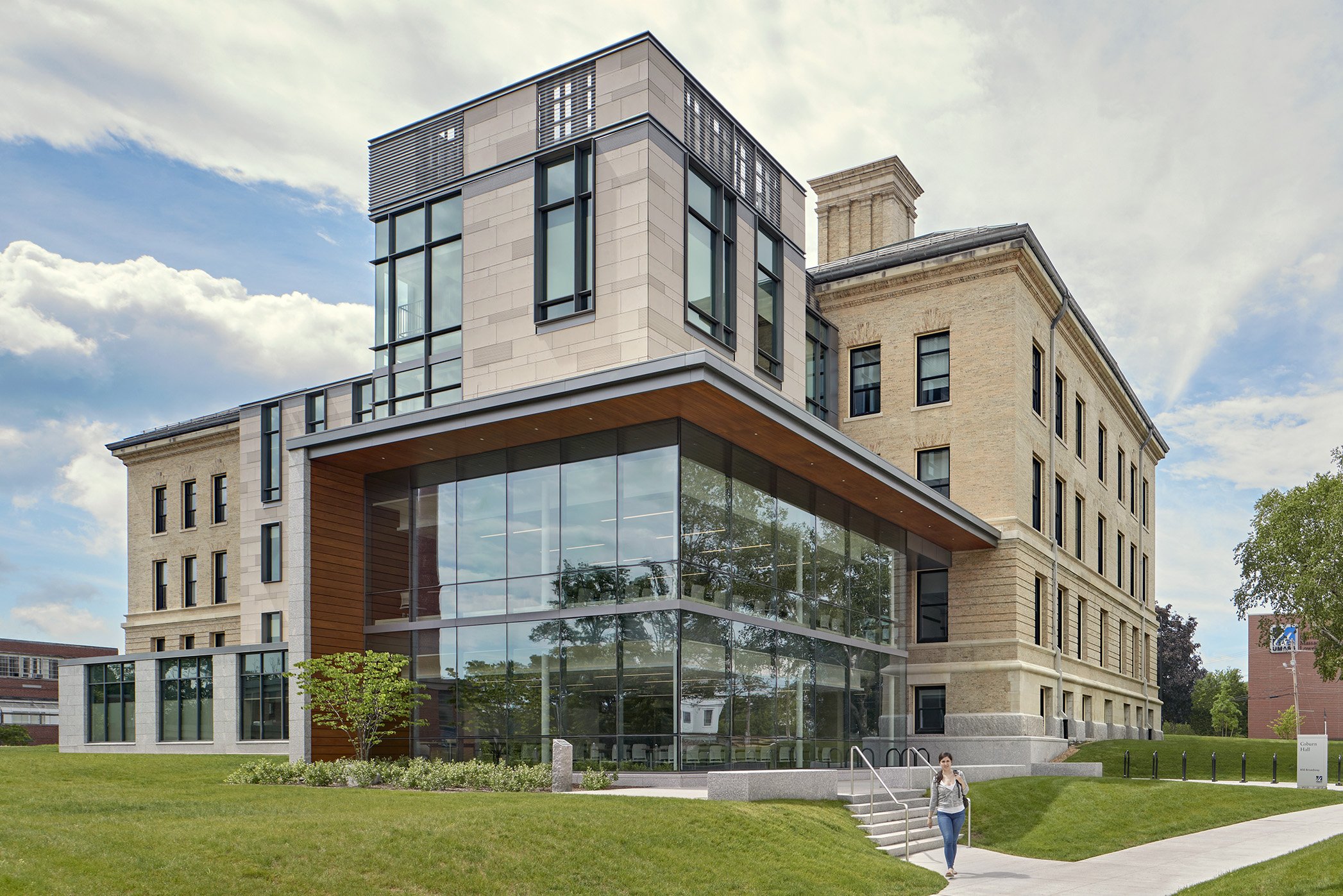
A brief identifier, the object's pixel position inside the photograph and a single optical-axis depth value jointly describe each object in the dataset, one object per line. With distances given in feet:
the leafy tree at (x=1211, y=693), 339.36
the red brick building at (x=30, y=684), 251.39
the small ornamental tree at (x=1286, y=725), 301.63
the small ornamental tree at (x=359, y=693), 80.02
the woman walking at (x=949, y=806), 55.06
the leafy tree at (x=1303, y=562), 164.86
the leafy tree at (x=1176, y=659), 254.27
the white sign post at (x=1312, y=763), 102.94
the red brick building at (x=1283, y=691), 321.73
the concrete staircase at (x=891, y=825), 62.34
